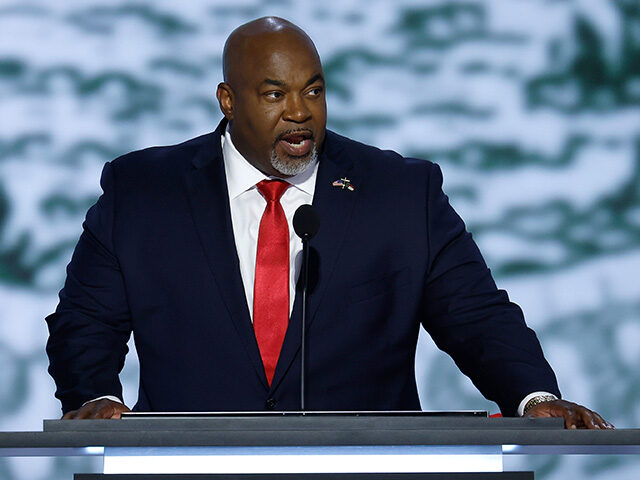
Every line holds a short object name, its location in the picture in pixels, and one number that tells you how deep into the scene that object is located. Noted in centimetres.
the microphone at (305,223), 1062
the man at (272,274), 1083
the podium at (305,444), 1028
